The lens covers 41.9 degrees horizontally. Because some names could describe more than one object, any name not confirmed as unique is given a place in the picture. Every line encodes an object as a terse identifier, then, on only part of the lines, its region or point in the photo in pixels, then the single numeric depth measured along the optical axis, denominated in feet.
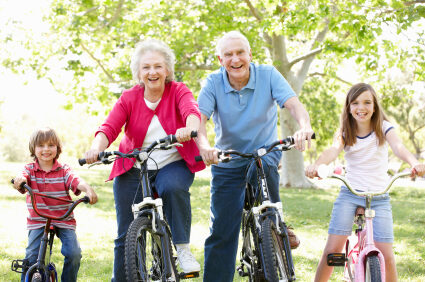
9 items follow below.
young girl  14.66
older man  15.12
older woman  14.52
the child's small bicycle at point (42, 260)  14.11
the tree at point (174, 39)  52.54
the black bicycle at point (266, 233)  13.01
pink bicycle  12.98
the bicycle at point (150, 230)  12.59
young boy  15.14
